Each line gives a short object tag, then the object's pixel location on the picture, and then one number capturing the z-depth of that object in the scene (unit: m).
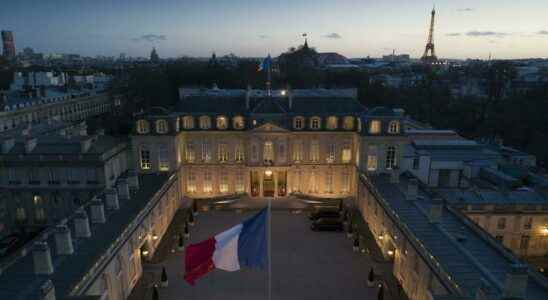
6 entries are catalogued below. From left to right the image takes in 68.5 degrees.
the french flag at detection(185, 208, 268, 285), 18.03
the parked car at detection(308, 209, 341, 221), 41.81
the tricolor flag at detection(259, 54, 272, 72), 47.06
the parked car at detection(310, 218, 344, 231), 39.88
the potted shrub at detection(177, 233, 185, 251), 36.03
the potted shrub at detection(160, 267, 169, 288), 29.80
